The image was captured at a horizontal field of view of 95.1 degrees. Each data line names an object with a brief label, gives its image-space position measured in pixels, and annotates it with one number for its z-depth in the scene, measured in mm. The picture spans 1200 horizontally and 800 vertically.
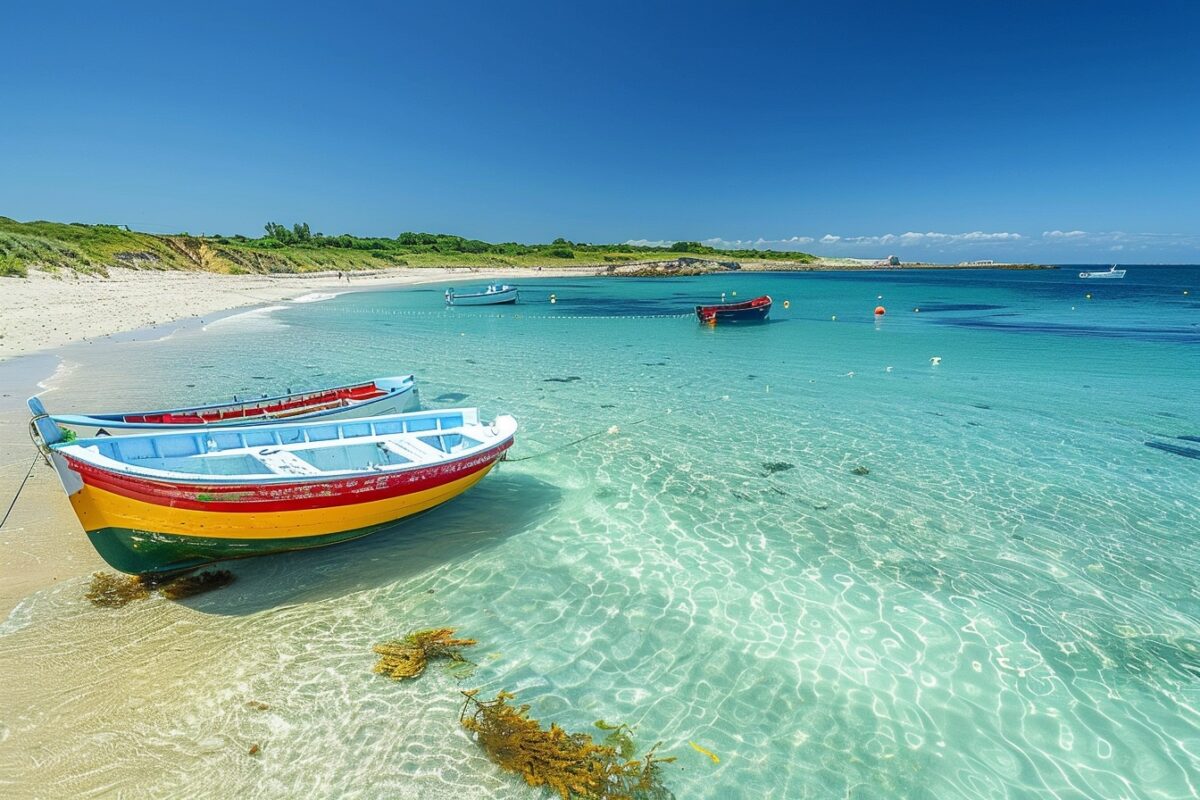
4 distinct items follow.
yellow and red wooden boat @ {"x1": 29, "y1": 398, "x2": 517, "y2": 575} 7078
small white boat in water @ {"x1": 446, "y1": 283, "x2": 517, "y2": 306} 53781
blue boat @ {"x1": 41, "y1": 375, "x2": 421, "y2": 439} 9797
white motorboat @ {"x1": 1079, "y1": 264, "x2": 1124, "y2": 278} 135862
